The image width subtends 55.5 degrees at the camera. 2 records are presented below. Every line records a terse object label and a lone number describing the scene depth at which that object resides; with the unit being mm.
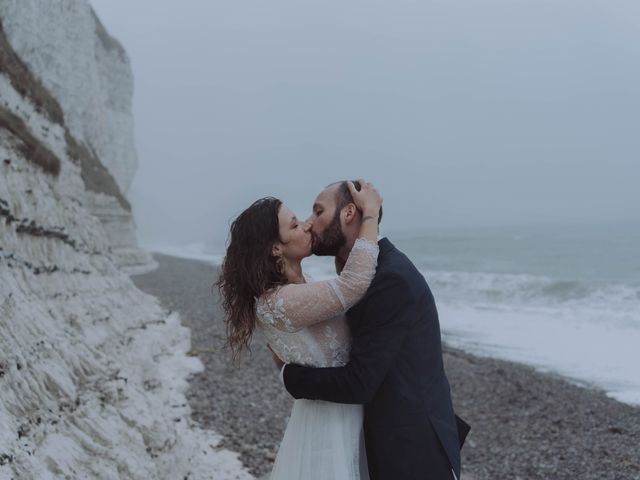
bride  3082
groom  2969
